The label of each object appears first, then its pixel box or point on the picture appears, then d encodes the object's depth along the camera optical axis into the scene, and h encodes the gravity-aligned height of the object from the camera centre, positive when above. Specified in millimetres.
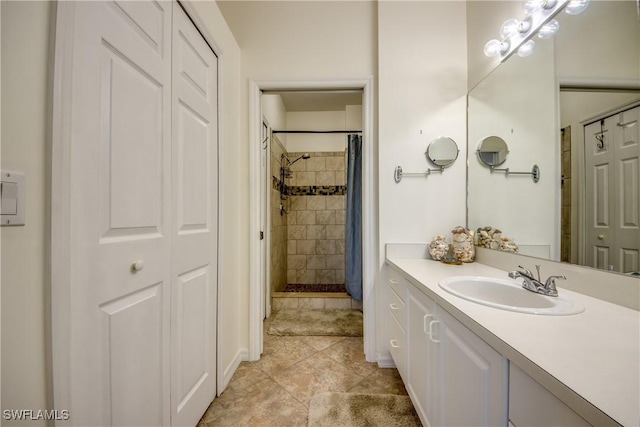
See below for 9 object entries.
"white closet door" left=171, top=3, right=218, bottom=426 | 1025 -42
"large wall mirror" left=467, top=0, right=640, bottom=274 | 784 +337
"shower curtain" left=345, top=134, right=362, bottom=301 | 2699 +42
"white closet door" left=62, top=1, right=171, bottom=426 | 624 +2
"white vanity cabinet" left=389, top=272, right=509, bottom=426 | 623 -532
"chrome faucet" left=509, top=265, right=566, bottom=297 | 888 -280
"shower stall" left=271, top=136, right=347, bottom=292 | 3441 -66
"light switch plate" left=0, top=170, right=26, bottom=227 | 492 +37
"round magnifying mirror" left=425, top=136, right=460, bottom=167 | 1652 +455
